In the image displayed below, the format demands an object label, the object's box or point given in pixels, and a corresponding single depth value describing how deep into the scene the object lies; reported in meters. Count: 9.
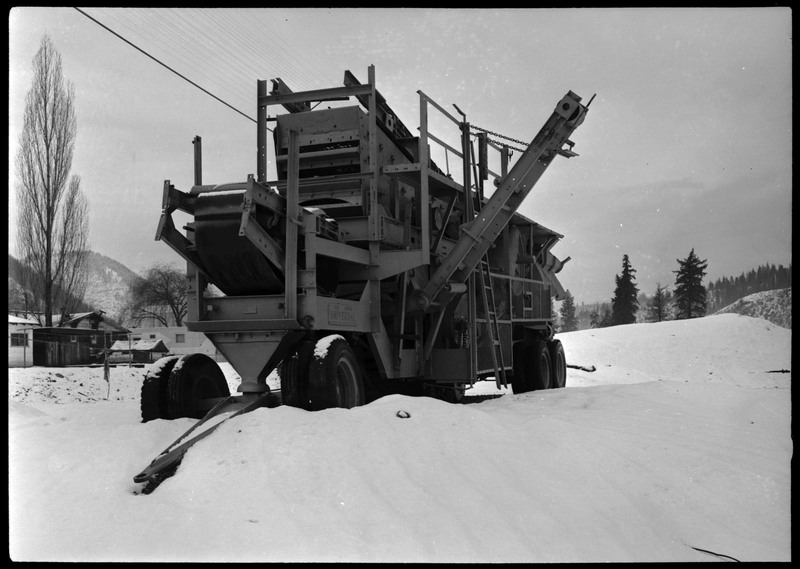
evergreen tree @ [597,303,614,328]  61.77
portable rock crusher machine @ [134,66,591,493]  7.80
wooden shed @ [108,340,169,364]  41.09
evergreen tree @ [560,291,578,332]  81.37
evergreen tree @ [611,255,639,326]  54.28
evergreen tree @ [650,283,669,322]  55.67
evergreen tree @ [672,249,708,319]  48.72
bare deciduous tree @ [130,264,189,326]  51.38
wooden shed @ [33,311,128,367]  27.96
